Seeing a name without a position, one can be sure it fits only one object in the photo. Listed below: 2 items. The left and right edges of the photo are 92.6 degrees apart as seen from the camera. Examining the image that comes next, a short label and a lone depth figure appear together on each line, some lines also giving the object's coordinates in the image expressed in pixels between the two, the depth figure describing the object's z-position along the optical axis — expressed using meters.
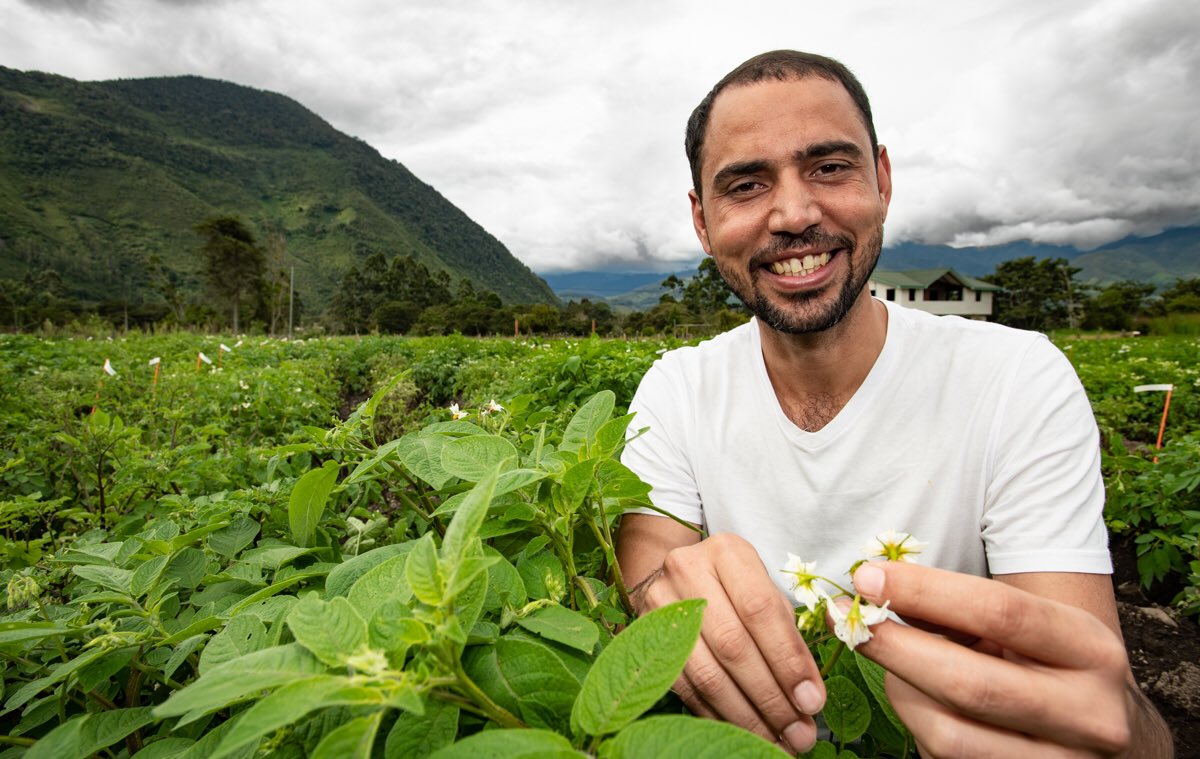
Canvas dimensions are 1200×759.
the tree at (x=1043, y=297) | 50.38
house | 48.44
